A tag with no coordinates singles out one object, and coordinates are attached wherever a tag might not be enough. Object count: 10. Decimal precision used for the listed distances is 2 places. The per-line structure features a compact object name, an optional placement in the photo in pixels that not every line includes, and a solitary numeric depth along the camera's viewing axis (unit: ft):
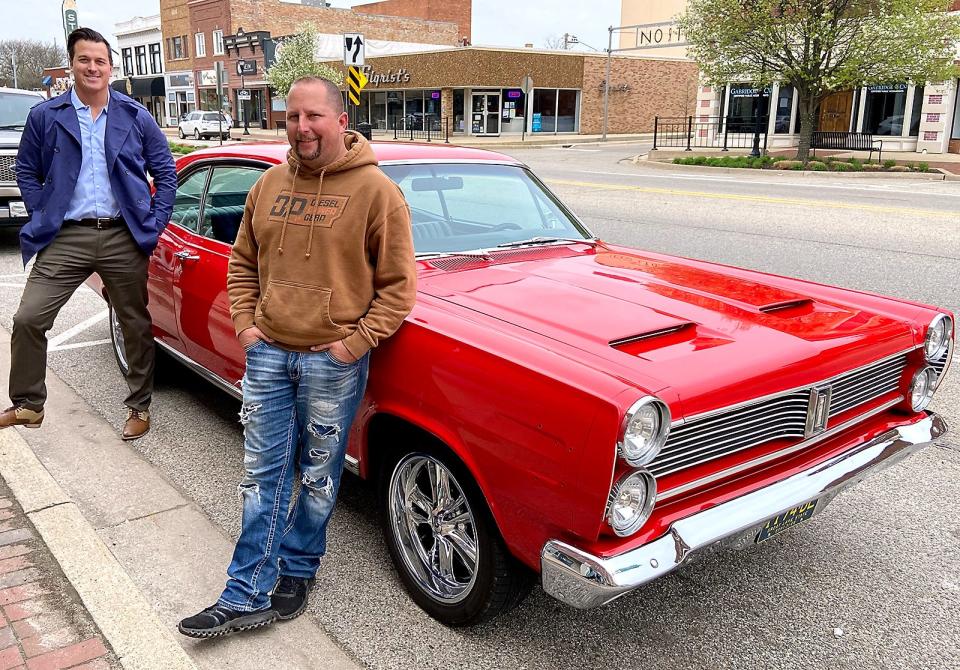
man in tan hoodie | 9.18
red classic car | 7.99
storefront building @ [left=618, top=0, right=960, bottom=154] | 95.96
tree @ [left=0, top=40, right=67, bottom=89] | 293.43
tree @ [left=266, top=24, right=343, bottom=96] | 155.02
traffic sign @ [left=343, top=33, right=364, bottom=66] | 62.64
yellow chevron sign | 69.67
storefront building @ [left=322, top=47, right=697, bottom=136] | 144.25
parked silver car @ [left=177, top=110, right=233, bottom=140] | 146.51
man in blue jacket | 14.51
